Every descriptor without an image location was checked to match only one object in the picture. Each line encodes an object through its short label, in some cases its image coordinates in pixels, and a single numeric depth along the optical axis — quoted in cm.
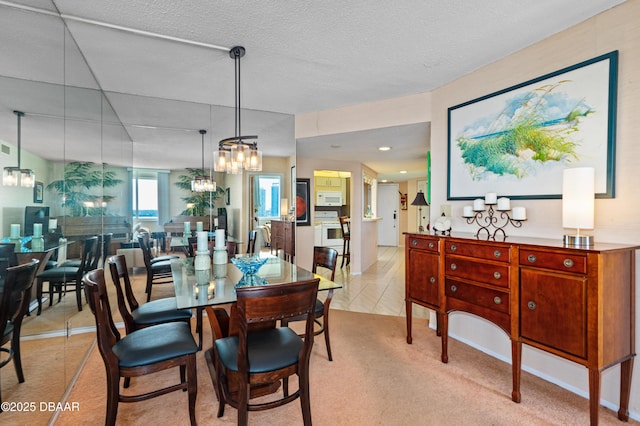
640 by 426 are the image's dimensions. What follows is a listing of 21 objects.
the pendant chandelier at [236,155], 249
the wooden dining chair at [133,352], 152
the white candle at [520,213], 229
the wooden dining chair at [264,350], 138
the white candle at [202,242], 257
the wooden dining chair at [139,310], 208
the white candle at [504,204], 239
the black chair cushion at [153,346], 158
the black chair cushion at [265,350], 150
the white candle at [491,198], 247
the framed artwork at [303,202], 508
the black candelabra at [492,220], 244
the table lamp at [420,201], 559
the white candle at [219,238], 273
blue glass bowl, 235
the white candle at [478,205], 256
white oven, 765
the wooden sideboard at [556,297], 162
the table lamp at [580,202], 180
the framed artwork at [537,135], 193
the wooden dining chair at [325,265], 245
